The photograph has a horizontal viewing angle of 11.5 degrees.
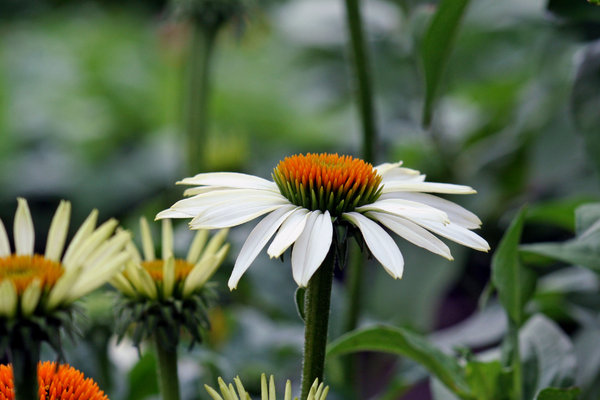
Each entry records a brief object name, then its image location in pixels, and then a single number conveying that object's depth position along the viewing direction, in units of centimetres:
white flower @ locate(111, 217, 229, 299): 88
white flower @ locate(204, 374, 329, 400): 83
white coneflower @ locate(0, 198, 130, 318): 82
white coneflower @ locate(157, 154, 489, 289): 84
